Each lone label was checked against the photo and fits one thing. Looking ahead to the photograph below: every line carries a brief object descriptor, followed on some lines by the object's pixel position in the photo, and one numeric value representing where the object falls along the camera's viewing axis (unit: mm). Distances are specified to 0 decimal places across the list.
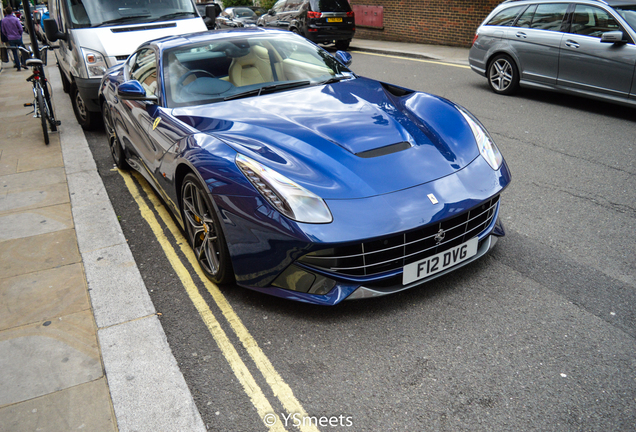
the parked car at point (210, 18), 9588
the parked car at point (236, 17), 23847
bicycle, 7250
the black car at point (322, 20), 17016
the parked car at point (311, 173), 2777
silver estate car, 6926
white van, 7461
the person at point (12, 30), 16281
